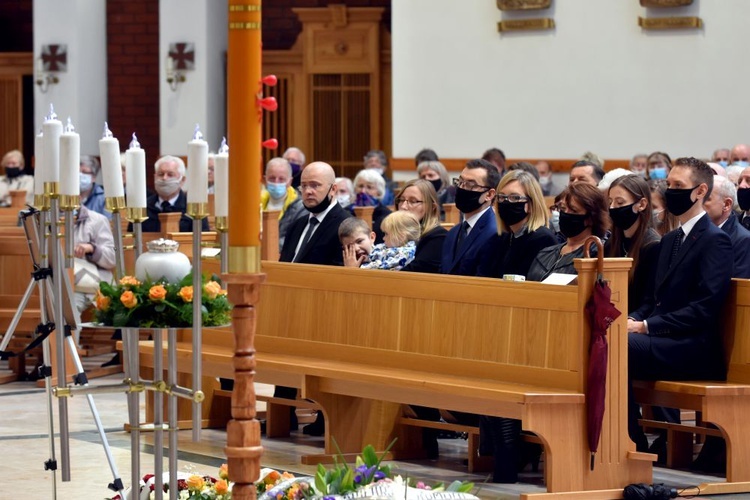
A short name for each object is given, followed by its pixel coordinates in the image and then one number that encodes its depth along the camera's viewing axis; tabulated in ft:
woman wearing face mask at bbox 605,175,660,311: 43.14
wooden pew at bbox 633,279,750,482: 40.19
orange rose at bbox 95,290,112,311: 27.66
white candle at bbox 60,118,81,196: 28.55
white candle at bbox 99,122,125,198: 28.44
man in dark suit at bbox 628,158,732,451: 41.32
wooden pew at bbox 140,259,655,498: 38.70
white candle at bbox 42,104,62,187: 28.86
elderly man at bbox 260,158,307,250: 71.97
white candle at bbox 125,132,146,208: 28.14
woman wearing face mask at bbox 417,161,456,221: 77.05
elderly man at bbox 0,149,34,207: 108.78
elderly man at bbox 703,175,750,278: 43.96
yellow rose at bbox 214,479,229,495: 29.91
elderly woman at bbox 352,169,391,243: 73.25
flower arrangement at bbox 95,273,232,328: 27.20
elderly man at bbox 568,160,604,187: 53.21
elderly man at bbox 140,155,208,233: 73.48
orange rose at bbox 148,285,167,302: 27.17
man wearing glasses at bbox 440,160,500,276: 48.01
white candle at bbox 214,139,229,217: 26.99
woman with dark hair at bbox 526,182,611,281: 42.70
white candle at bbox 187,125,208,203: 26.94
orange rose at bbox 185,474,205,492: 30.42
